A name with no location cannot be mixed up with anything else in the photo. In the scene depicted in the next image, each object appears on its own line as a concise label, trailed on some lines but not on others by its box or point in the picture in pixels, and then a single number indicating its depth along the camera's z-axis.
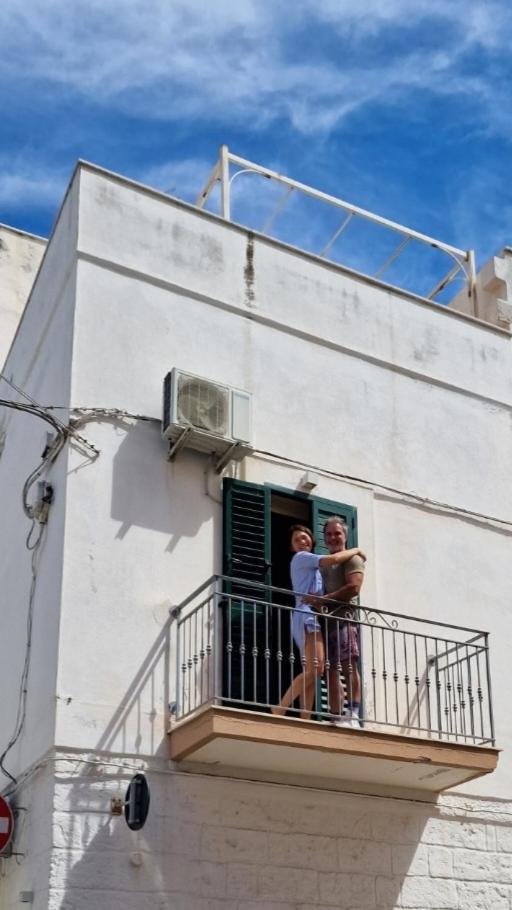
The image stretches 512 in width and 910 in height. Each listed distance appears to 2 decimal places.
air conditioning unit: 10.57
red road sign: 9.62
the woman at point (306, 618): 9.92
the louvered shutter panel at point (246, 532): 10.64
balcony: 9.48
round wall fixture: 8.98
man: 10.17
